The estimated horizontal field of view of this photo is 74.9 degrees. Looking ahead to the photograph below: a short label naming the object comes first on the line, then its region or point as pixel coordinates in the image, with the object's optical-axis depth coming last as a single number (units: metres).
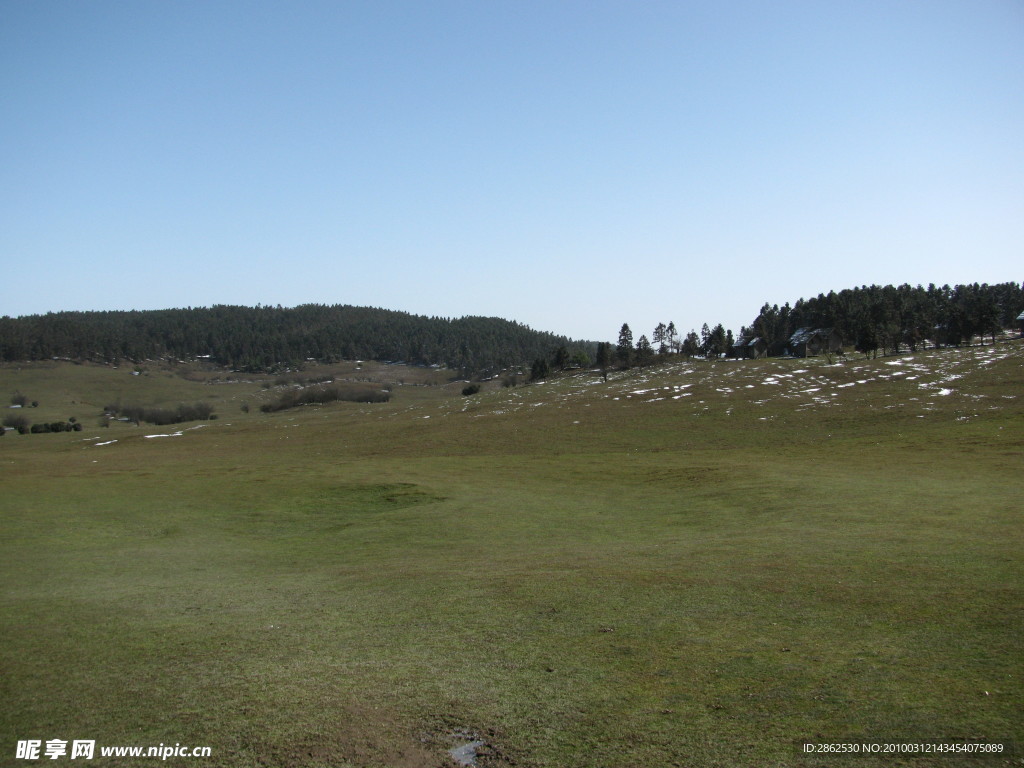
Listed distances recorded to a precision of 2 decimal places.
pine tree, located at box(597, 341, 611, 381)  182.50
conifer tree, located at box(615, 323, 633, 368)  193.25
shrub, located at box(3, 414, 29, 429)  147.75
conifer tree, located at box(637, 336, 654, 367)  194.19
